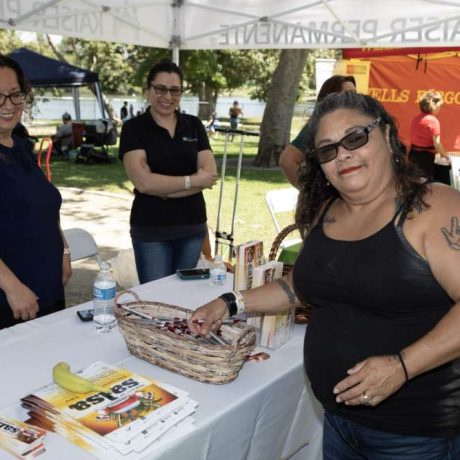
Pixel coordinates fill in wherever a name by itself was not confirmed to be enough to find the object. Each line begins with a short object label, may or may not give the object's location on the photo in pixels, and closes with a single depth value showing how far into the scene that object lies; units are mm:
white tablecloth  1503
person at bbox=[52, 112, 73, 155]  14305
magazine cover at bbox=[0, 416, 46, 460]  1302
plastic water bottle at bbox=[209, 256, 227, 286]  2617
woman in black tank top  1312
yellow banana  1526
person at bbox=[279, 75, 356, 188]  3381
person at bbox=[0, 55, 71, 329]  2090
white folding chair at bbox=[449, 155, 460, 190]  7157
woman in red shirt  7527
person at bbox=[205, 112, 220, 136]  21617
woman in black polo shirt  2938
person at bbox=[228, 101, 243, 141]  23219
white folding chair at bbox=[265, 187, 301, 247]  4523
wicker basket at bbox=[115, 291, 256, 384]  1597
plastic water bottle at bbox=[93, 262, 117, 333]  2035
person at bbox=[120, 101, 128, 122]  23312
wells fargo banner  8781
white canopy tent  3947
